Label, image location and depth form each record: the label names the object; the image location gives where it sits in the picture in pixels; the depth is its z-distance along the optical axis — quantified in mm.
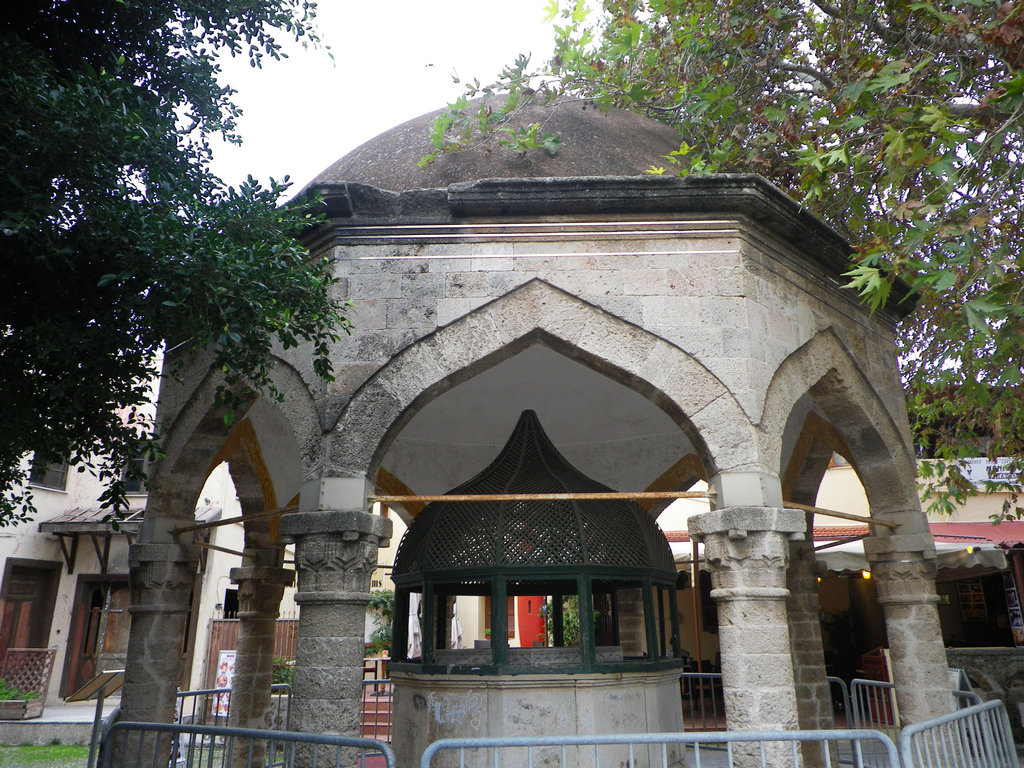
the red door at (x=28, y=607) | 12734
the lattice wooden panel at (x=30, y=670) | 11438
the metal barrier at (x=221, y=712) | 9023
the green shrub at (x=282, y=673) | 11258
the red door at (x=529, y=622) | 16734
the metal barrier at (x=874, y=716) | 6688
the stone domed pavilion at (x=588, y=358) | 4566
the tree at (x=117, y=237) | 3523
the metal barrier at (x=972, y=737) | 3859
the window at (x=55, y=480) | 13562
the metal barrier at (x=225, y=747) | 3529
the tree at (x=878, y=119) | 4449
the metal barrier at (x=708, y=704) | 9437
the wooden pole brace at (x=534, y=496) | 4664
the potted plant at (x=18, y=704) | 10438
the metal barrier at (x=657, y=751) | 3289
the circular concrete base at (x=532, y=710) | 5180
